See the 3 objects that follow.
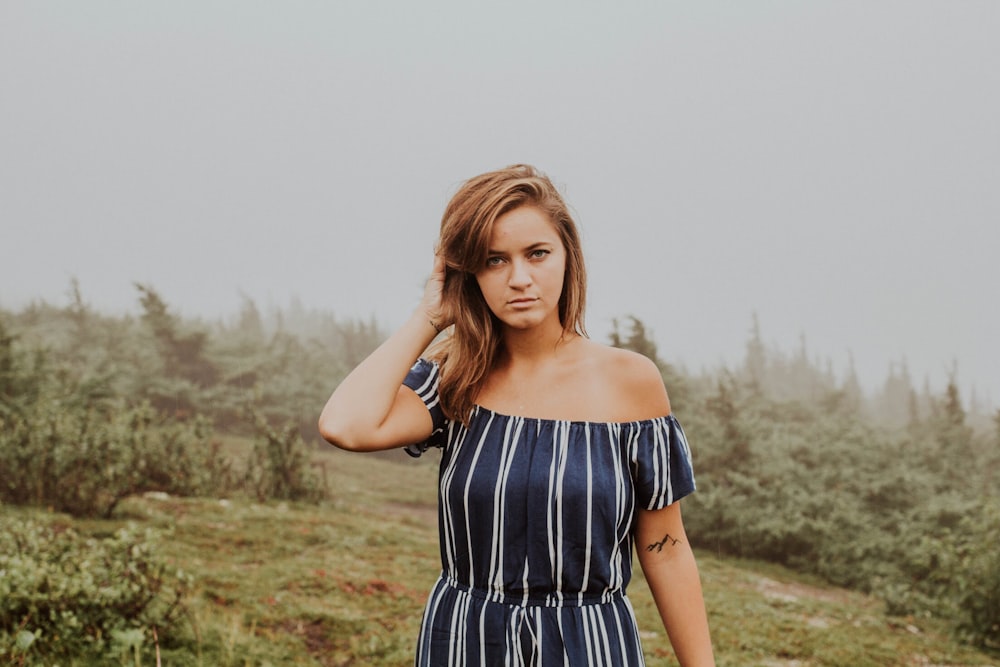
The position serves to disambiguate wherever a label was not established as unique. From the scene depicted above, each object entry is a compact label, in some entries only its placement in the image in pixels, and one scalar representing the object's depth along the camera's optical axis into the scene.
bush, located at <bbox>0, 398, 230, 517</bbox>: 7.92
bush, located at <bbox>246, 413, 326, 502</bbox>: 10.33
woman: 1.50
